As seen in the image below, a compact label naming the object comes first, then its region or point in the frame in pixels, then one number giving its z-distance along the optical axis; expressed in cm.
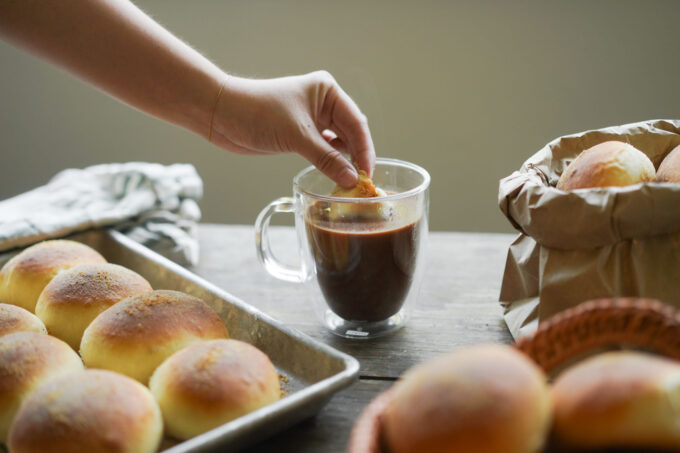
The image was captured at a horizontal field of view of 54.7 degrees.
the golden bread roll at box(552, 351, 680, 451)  40
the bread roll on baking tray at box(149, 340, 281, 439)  62
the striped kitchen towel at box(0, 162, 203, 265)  110
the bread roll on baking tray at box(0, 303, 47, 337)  78
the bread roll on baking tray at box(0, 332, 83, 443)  65
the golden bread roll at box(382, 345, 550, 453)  39
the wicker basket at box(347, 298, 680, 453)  46
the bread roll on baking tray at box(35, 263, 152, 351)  83
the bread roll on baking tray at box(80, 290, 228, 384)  71
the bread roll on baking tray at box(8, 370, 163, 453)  56
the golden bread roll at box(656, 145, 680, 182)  75
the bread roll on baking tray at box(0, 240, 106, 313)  93
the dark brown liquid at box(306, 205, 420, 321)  85
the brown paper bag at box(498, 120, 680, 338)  67
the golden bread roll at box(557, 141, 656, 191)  73
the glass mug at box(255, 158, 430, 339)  85
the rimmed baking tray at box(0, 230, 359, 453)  59
